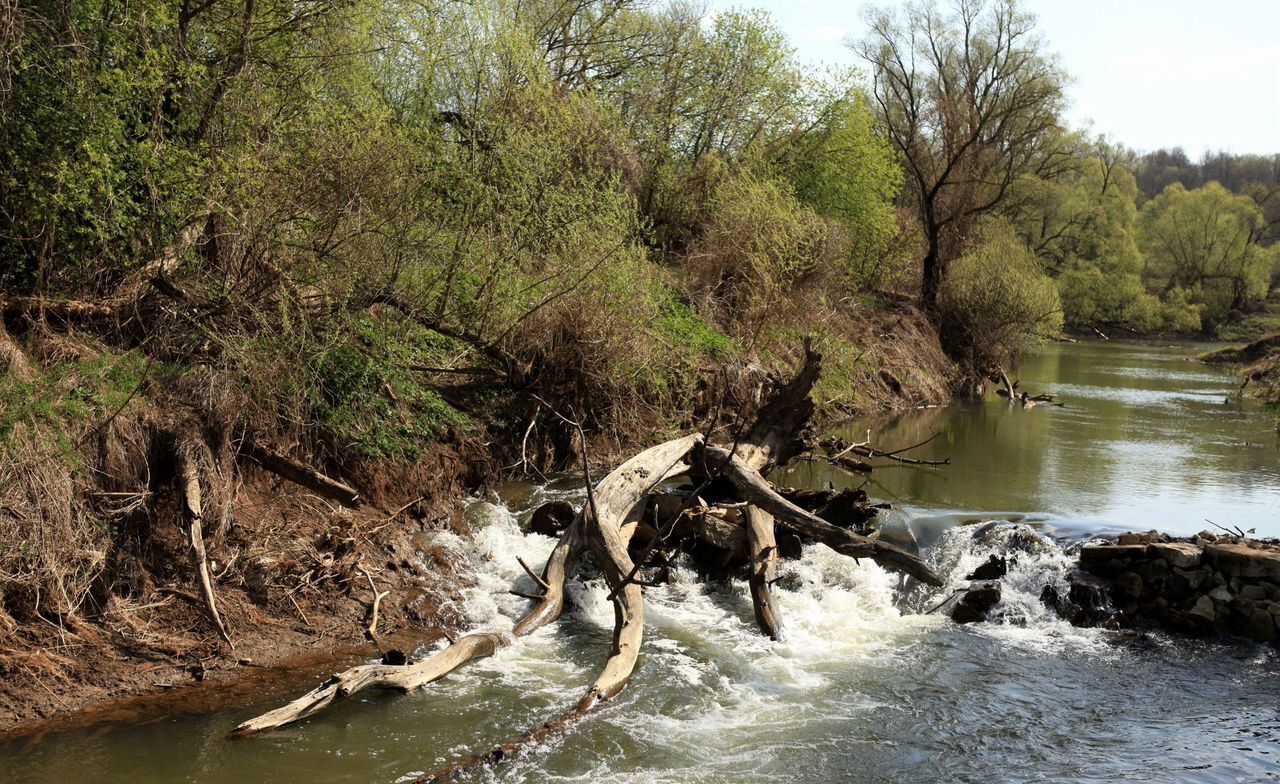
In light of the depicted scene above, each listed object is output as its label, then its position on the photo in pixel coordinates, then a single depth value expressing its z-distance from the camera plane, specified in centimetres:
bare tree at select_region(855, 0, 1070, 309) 3136
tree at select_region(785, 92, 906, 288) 2764
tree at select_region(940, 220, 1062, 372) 2834
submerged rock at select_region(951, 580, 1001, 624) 1005
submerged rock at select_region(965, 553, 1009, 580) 1083
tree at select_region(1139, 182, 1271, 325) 5625
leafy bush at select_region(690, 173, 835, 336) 2114
